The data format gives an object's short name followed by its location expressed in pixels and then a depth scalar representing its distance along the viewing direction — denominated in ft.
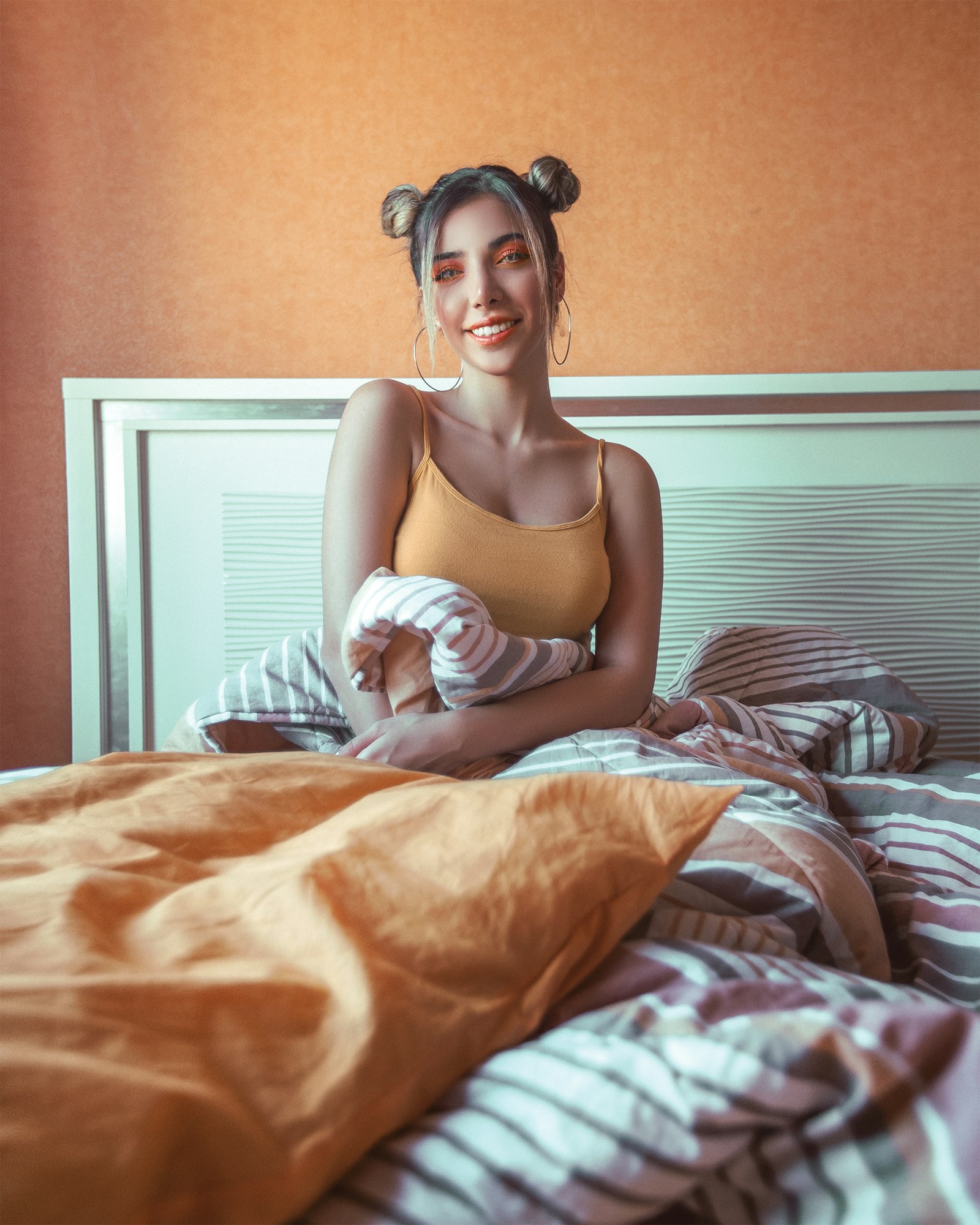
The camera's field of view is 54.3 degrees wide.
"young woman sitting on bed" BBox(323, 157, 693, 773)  3.60
